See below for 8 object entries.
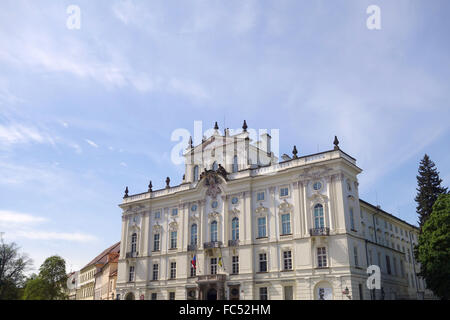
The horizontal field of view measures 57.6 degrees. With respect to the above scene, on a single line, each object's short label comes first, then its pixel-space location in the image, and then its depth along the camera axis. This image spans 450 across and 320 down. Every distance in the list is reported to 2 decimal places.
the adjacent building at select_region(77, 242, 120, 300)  81.25
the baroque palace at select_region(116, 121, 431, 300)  44.84
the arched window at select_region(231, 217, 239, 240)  51.81
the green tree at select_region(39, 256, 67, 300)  72.50
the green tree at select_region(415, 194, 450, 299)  43.12
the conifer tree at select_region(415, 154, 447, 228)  58.75
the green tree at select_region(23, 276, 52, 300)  69.88
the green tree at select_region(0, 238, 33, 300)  71.50
